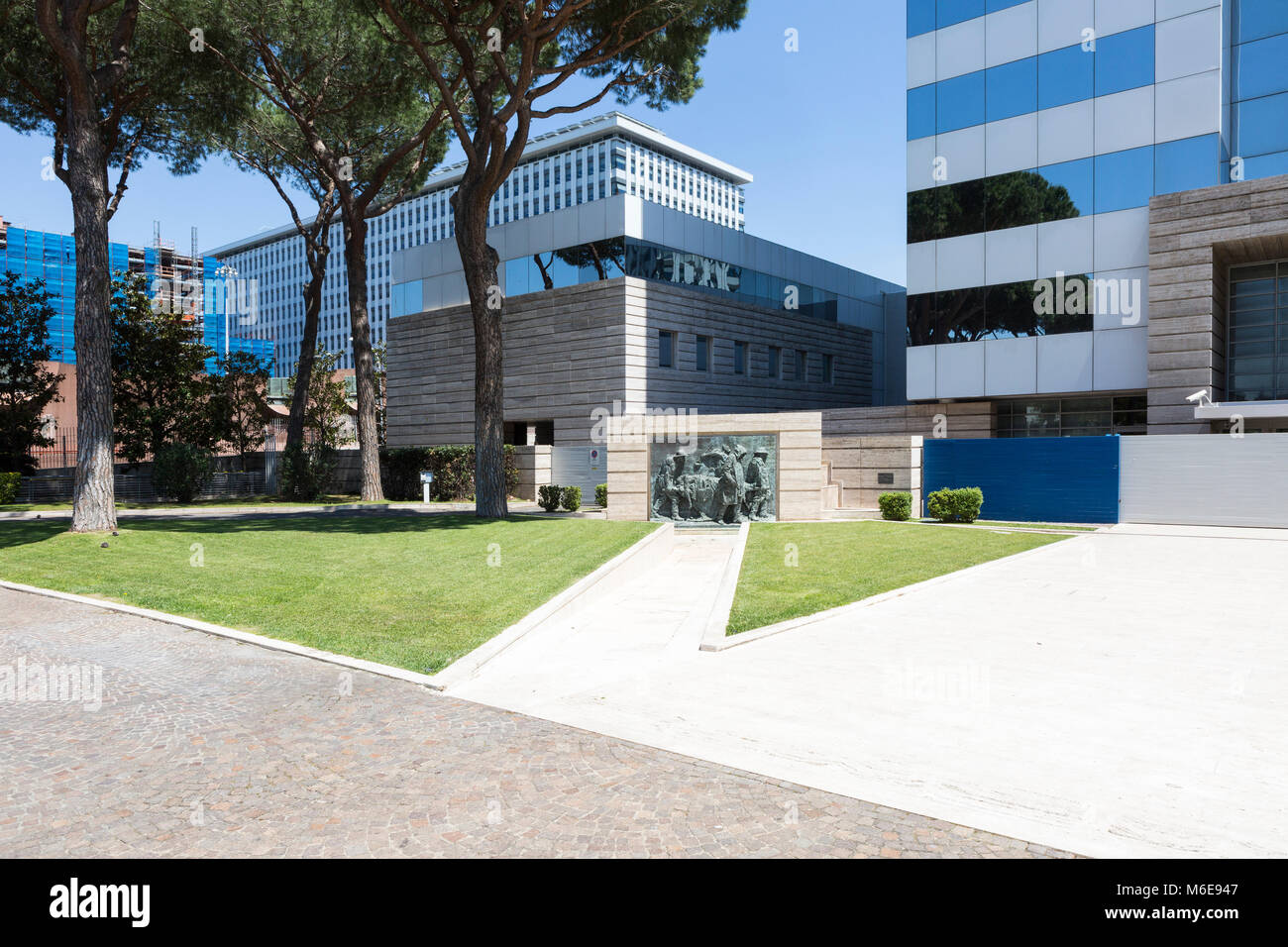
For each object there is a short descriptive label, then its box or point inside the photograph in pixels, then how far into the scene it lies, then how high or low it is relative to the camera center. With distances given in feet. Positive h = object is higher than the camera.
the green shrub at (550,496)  91.91 -4.09
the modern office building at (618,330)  107.55 +18.61
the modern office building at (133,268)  242.58 +64.58
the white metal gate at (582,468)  104.73 -1.09
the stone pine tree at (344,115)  89.56 +42.14
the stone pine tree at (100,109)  60.95 +36.66
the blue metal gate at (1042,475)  79.05 -1.88
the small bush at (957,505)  78.64 -4.56
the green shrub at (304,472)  111.34 -1.51
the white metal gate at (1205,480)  73.92 -2.27
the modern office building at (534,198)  386.32 +132.21
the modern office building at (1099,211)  83.97 +26.26
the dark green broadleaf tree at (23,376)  109.91 +11.56
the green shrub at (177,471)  107.45 -1.22
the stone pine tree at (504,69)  69.87 +35.68
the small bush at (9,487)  100.07 -3.02
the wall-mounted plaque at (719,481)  69.62 -1.93
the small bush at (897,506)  79.92 -4.72
